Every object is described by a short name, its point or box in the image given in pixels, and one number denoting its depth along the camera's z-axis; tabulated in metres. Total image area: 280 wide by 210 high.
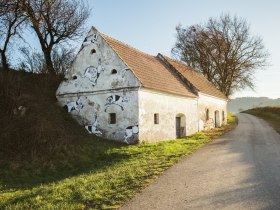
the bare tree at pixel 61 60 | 23.20
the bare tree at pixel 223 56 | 35.44
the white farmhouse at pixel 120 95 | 16.08
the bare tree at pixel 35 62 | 22.22
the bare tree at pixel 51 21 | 20.58
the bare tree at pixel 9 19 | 18.83
